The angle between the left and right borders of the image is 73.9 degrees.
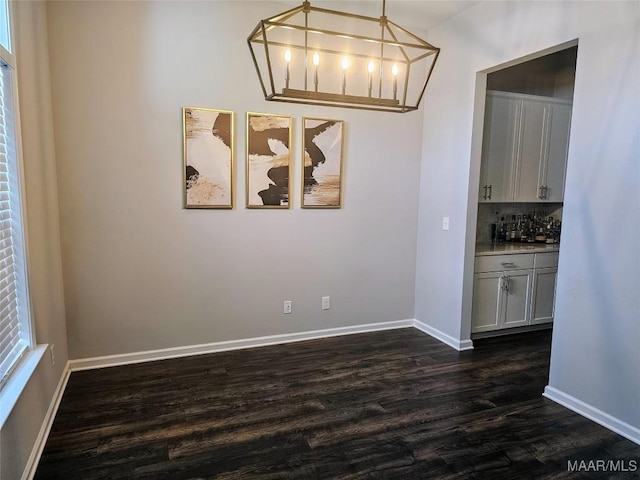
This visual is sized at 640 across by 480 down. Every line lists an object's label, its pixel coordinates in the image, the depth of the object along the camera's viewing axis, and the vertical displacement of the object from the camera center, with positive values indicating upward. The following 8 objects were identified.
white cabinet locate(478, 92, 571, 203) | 4.08 +0.50
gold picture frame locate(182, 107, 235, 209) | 3.41 +0.28
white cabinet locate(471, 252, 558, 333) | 4.01 -0.90
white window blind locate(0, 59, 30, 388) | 2.05 -0.31
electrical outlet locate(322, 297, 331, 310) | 4.08 -1.04
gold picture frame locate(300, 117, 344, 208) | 3.83 +0.29
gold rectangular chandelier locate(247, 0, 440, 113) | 3.59 +1.19
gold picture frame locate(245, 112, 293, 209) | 3.62 +0.28
